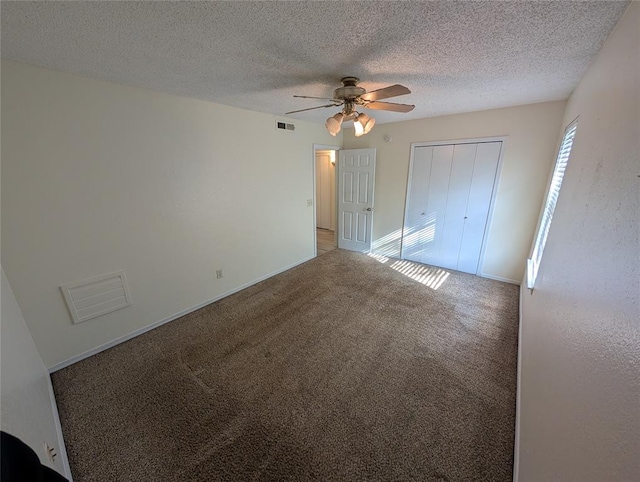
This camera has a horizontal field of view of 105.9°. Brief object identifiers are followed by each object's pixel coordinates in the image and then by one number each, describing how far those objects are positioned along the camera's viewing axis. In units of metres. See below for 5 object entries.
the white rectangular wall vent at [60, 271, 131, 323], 2.01
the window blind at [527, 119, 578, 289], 2.10
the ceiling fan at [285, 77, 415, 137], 1.81
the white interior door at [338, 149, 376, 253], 4.26
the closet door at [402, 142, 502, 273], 3.34
